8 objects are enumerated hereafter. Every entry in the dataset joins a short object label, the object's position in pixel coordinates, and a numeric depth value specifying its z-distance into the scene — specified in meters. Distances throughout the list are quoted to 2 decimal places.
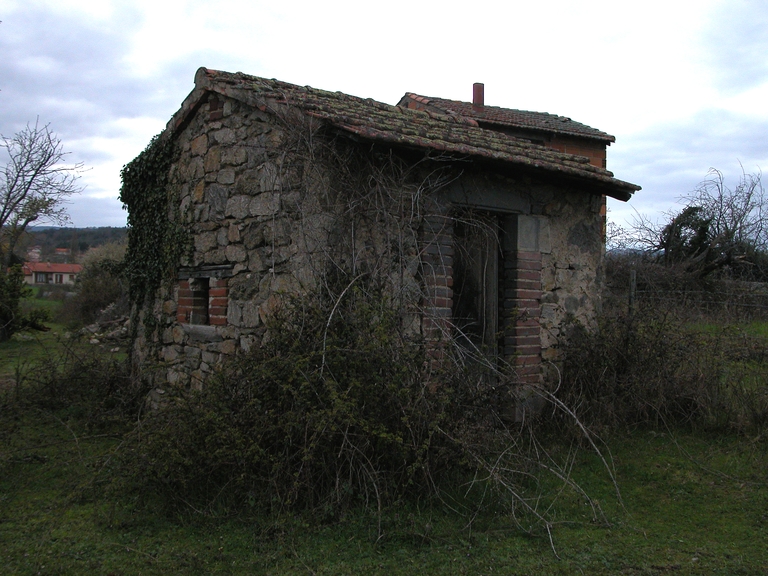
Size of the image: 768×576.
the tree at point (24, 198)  17.27
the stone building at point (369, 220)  4.94
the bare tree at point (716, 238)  14.01
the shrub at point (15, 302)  11.12
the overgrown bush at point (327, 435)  3.79
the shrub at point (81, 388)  6.56
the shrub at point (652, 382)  5.59
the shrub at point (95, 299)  16.88
